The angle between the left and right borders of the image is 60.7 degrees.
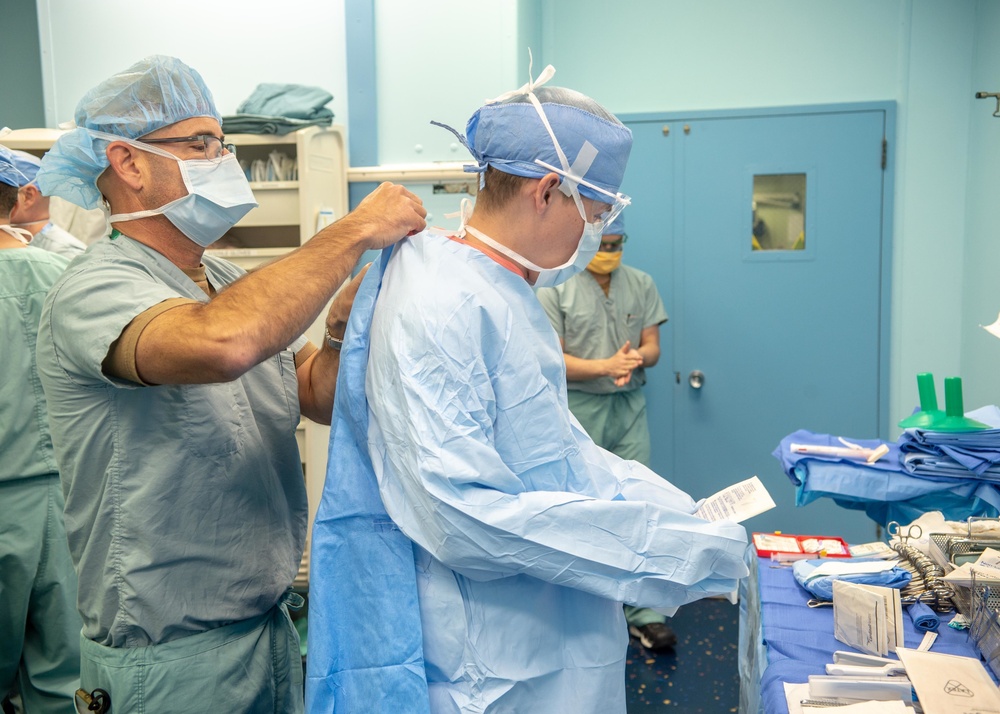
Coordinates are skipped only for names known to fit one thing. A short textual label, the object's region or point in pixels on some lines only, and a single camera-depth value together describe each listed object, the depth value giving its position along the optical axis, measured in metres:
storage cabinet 3.27
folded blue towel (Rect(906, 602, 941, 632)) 1.66
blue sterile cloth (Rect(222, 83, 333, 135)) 3.26
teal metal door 3.82
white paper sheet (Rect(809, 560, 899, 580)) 1.83
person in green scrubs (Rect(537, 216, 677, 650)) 3.39
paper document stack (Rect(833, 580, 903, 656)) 1.56
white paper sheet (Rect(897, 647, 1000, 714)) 1.30
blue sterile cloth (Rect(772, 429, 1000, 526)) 2.13
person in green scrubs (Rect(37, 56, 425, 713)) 1.21
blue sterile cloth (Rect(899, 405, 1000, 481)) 2.07
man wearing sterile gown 1.11
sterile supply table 1.55
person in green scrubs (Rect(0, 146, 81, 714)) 2.20
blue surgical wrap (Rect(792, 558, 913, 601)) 1.79
